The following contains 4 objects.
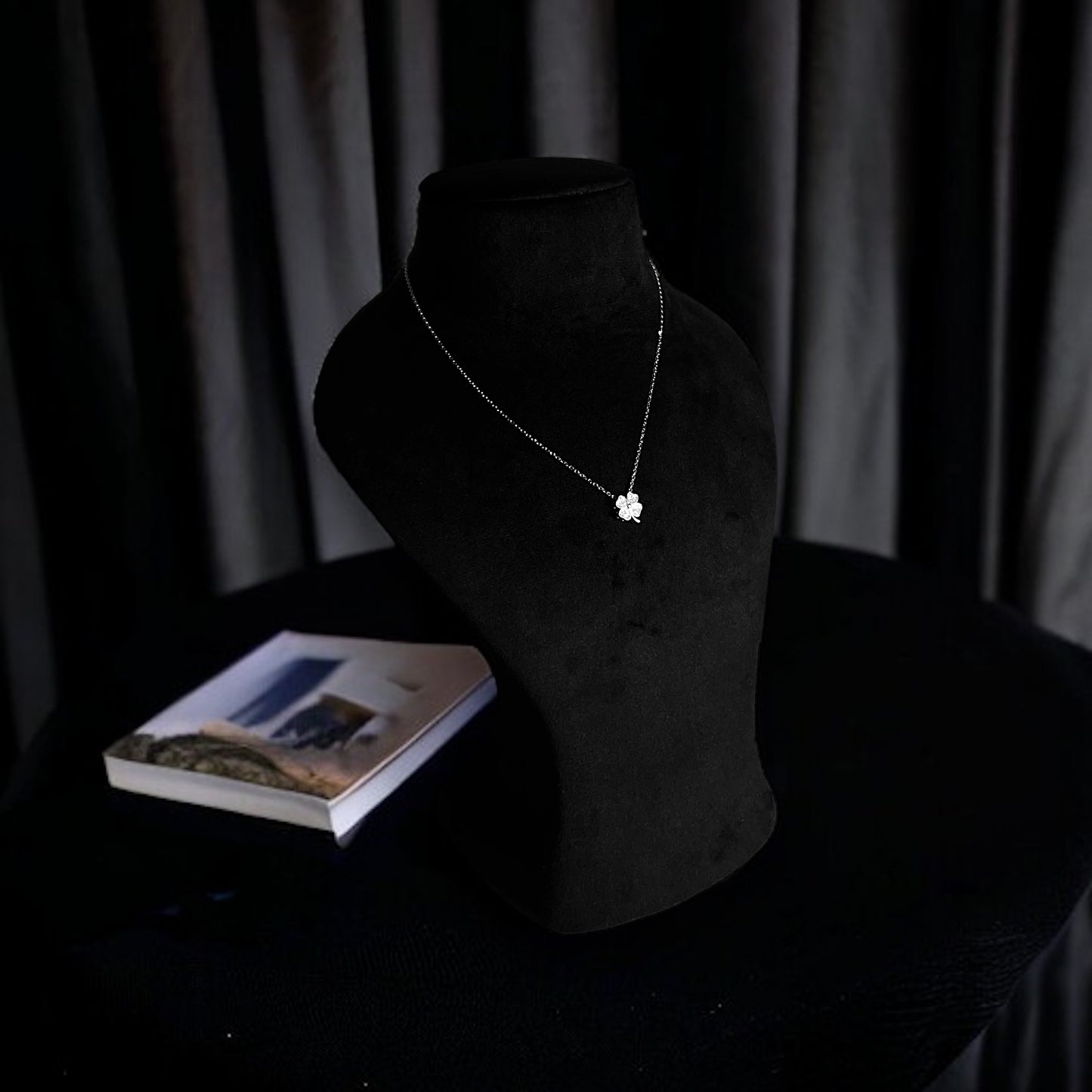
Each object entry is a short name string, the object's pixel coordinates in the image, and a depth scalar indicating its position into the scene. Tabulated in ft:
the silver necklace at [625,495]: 2.02
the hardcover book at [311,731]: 2.38
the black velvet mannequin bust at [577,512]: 2.00
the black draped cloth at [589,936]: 1.98
